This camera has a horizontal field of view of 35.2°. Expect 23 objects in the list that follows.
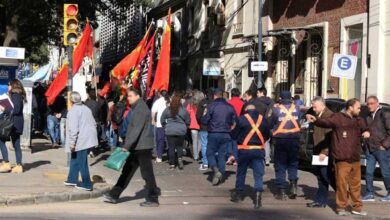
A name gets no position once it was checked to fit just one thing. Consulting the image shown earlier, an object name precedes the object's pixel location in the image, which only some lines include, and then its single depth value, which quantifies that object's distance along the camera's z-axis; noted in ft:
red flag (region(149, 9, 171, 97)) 54.09
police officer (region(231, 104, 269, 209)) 33.37
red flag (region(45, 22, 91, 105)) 52.19
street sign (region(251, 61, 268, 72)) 70.08
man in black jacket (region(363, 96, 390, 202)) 36.24
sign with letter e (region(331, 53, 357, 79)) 48.34
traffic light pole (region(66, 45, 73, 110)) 42.49
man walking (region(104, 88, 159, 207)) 32.01
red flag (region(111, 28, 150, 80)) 58.13
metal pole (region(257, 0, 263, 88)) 74.54
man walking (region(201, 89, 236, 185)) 41.34
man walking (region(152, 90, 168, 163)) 51.88
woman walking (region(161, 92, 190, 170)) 48.60
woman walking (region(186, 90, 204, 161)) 51.96
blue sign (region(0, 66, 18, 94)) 58.70
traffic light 41.11
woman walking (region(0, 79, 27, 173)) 41.45
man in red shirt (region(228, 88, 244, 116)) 50.93
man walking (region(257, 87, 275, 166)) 49.00
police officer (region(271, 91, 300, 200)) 35.63
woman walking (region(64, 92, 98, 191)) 35.42
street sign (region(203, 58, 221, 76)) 90.99
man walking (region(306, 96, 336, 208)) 32.68
